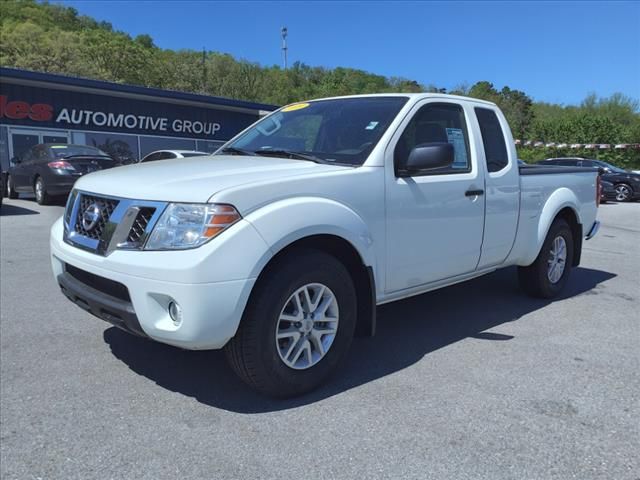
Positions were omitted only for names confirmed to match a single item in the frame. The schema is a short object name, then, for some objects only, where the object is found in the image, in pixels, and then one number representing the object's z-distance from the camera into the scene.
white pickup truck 2.77
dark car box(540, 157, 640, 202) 21.31
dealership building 20.73
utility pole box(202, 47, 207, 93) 60.06
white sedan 12.38
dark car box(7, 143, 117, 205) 12.48
